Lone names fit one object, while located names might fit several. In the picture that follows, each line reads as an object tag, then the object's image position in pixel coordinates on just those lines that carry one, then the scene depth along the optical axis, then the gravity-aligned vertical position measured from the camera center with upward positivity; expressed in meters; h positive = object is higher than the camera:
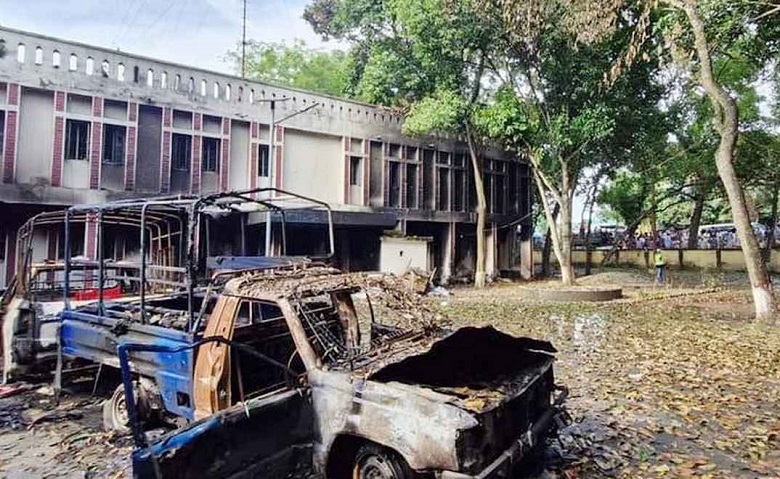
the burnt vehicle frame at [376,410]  3.26 -1.07
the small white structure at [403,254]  20.34 +0.07
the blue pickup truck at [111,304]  5.08 -0.70
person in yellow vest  20.88 -0.30
